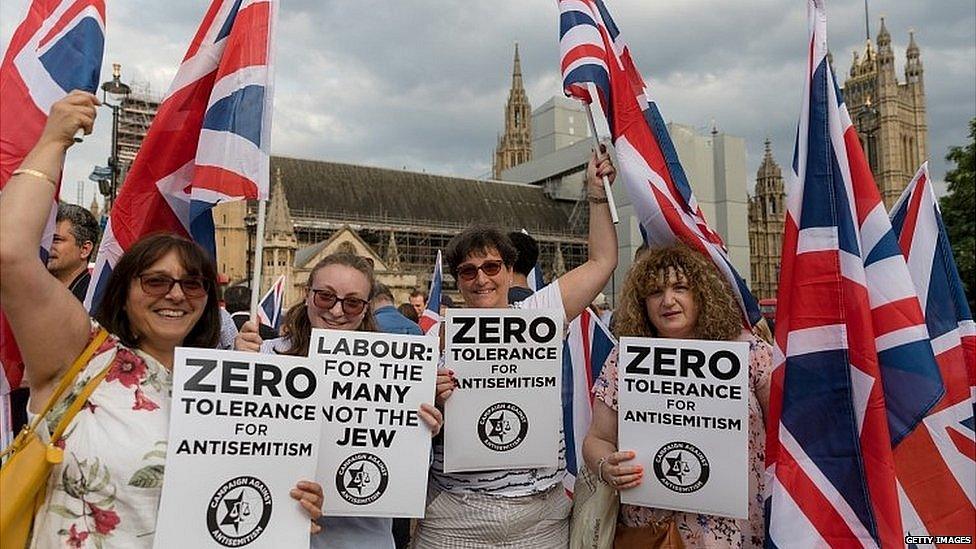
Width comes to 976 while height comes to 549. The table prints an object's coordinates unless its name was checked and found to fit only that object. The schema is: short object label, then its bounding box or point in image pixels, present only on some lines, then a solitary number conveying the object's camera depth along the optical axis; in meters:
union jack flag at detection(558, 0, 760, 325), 3.34
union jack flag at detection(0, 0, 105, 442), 2.43
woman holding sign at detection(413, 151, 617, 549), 2.81
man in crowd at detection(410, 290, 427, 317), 11.73
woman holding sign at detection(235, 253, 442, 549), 2.74
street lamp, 11.96
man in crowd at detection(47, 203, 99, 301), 3.67
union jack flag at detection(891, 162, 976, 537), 3.08
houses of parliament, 61.22
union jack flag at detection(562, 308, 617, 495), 4.95
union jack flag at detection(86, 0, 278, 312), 3.13
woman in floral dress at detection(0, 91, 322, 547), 2.00
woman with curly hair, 2.74
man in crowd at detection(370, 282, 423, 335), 3.85
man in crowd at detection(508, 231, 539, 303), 4.08
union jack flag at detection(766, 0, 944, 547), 2.62
